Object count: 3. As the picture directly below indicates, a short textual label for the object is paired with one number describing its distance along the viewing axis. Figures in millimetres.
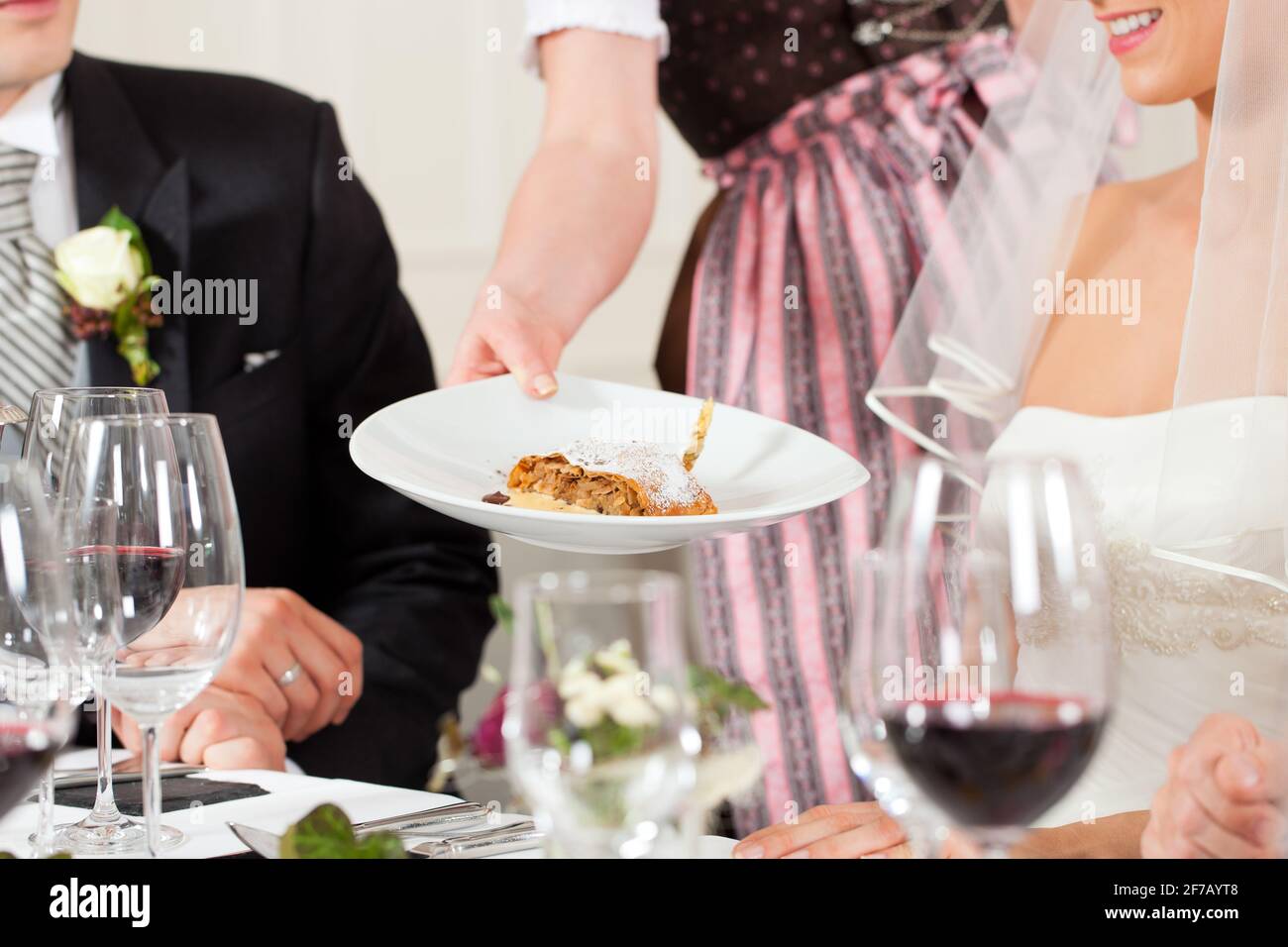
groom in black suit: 1730
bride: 1216
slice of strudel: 1106
